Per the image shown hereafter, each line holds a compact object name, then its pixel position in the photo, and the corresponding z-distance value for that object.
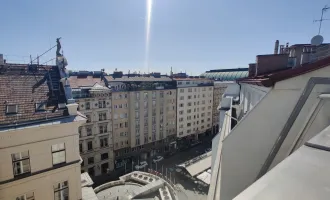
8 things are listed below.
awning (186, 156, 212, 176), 34.77
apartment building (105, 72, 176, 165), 43.75
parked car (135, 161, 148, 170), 43.13
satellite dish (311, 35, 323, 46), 10.38
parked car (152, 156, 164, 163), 46.72
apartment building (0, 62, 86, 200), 8.51
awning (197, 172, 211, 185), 31.00
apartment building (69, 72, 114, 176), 36.62
